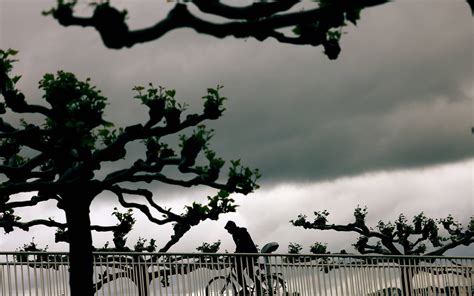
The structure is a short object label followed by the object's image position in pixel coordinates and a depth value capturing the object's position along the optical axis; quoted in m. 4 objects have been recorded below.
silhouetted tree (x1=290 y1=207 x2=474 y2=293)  39.60
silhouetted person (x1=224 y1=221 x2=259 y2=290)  23.59
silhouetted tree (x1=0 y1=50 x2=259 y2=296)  19.55
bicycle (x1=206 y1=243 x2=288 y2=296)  21.28
